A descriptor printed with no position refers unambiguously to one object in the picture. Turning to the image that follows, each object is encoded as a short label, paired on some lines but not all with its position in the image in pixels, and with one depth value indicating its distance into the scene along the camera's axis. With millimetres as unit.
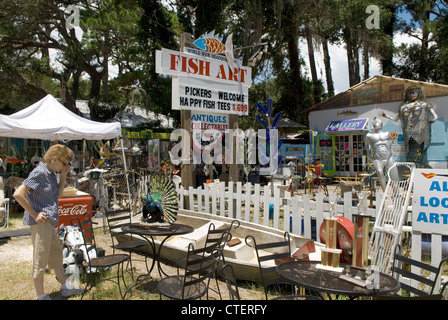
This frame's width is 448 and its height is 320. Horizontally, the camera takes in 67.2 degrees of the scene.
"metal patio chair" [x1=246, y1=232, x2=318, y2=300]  2822
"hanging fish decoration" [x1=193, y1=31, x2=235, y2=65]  7574
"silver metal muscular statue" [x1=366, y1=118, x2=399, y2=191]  7453
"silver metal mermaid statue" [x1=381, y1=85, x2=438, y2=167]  12289
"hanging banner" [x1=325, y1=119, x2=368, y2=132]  14906
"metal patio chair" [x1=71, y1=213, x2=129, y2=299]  3730
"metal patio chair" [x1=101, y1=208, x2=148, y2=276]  4246
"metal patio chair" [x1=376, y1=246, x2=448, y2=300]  2031
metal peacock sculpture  4328
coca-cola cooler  5066
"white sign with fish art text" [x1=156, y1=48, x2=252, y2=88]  6914
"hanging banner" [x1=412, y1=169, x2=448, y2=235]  3480
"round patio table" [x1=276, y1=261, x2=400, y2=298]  2408
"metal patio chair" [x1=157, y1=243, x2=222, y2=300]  2801
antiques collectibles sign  7629
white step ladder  3458
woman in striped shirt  3398
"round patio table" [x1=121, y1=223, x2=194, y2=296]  3877
